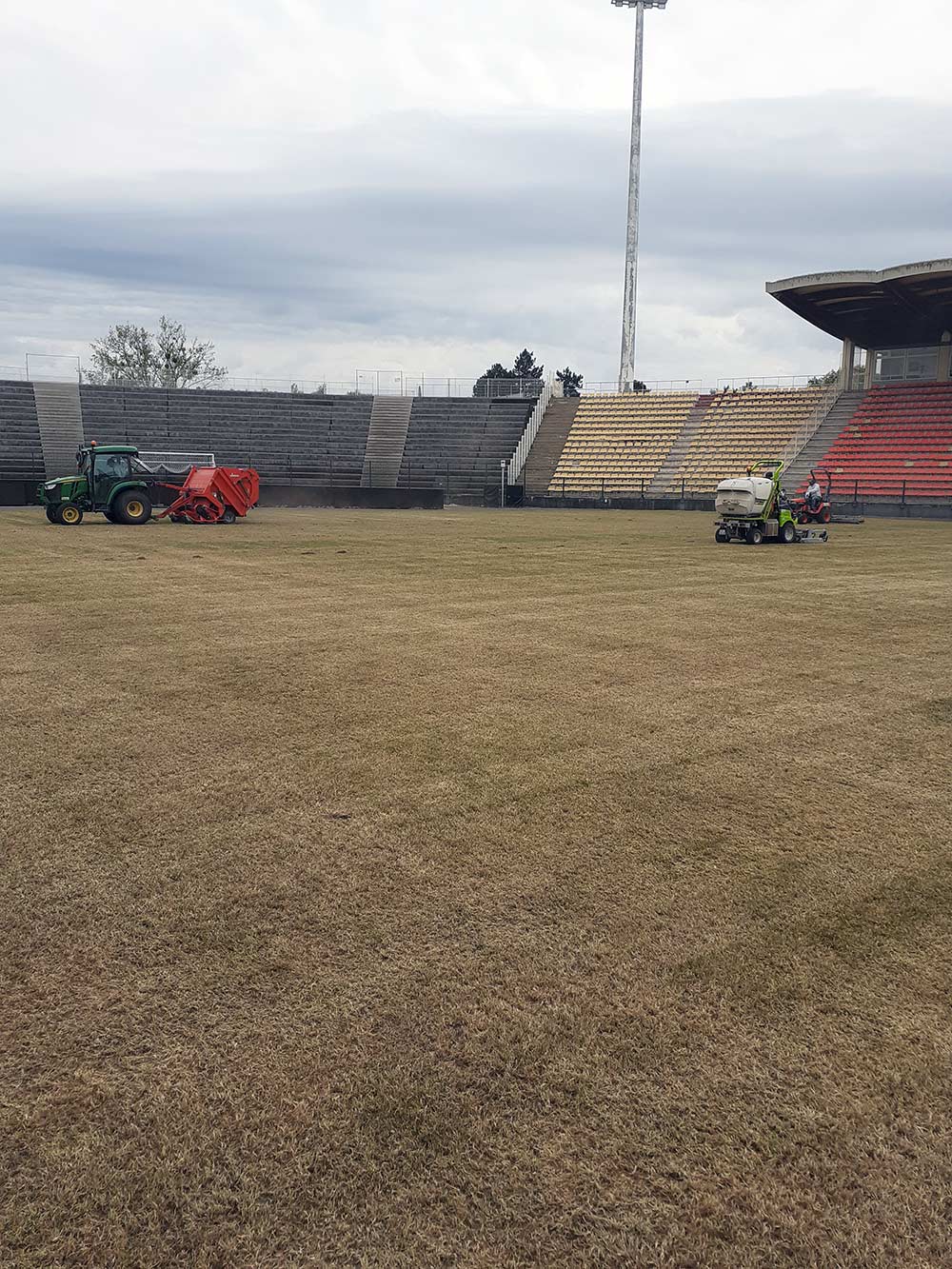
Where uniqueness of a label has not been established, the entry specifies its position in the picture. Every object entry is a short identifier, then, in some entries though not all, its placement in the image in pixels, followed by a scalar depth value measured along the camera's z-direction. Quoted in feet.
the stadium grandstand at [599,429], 129.49
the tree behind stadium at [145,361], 240.73
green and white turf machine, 66.23
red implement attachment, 82.43
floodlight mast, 161.48
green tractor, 77.87
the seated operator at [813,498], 90.27
